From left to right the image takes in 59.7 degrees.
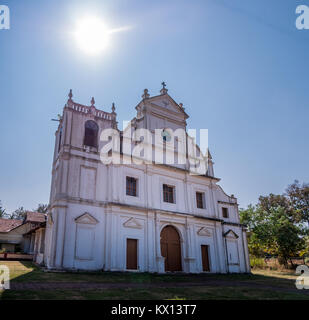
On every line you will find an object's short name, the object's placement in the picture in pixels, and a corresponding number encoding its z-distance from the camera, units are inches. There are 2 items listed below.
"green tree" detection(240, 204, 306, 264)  1146.0
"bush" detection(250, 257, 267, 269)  1291.7
